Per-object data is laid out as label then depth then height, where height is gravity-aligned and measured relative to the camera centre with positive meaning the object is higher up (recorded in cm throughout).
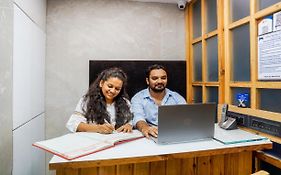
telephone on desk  168 -23
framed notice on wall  142 +25
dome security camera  265 +110
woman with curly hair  169 -11
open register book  108 -28
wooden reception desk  106 -35
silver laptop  123 -18
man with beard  222 -5
